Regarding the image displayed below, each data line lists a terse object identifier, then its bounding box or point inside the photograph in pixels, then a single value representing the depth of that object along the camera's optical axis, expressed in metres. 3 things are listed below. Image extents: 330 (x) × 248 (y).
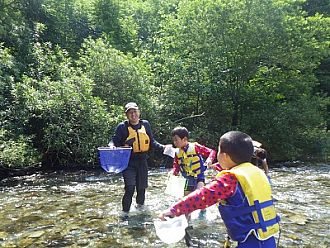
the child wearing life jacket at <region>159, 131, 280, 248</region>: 2.87
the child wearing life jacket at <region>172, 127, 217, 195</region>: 6.52
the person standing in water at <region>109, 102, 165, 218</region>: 7.23
